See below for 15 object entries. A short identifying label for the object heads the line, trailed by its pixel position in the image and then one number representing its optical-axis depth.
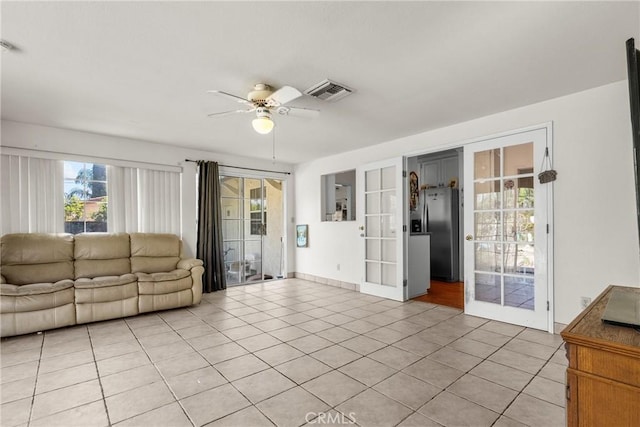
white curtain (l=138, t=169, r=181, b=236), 4.88
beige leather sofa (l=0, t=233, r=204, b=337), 3.33
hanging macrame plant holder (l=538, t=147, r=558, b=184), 3.22
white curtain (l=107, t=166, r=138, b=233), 4.62
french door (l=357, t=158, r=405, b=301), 4.71
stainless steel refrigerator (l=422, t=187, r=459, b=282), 6.09
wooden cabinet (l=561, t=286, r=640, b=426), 0.95
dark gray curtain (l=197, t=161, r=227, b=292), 5.34
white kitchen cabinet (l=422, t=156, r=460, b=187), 6.55
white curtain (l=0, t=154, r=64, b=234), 3.88
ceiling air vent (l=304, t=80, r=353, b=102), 2.83
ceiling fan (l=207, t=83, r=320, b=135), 2.75
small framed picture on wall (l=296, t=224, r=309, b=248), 6.50
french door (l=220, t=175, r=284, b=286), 6.02
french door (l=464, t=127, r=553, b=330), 3.35
